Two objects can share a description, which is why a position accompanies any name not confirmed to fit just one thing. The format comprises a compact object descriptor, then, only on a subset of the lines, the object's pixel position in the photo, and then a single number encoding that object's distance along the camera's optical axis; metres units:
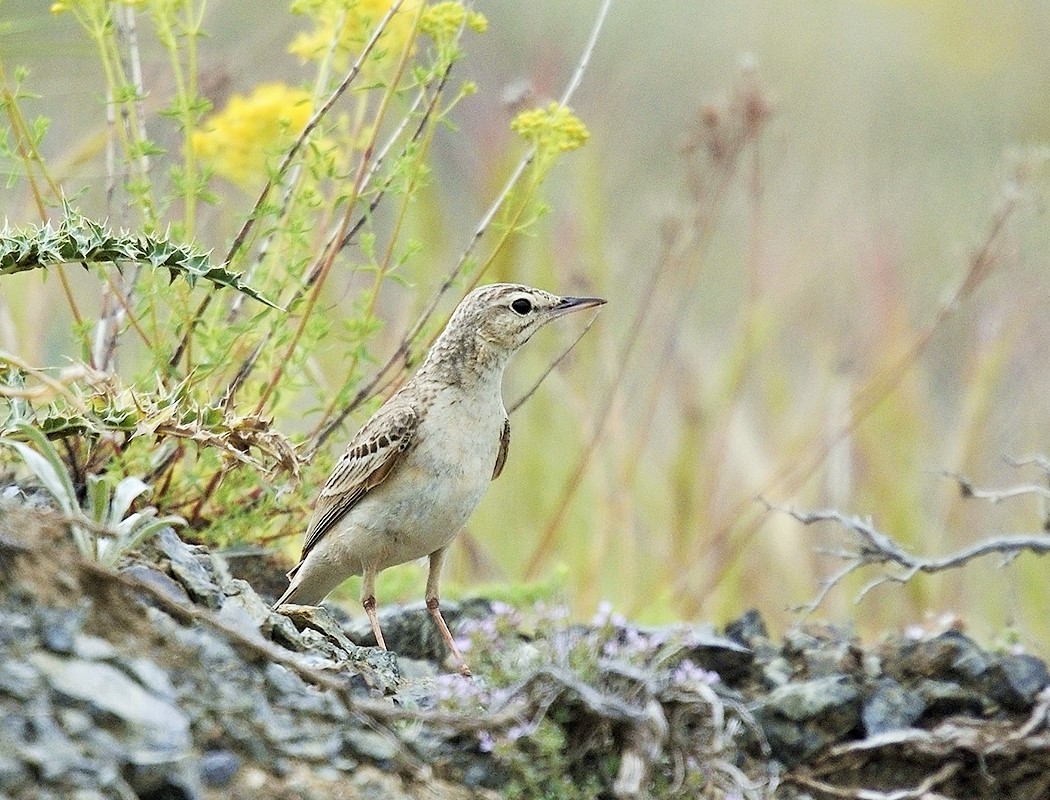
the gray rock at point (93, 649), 5.06
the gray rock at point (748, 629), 9.16
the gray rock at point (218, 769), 4.97
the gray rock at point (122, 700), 4.89
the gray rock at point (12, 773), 4.54
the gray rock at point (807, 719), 8.07
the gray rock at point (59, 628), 5.02
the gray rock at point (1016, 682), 8.38
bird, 8.37
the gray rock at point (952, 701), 8.37
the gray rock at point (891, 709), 8.10
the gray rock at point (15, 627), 4.96
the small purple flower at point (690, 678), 6.03
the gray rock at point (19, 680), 4.81
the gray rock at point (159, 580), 5.71
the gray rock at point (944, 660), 8.56
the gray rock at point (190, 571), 6.07
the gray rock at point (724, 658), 8.60
